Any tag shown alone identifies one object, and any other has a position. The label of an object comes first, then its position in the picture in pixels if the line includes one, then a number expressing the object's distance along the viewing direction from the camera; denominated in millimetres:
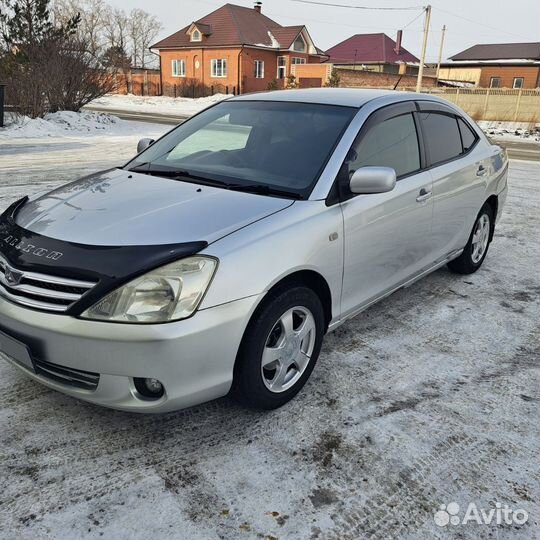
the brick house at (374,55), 58994
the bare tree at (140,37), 75562
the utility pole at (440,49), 52478
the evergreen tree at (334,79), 35750
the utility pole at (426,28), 31378
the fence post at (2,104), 15211
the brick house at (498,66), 51562
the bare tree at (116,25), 72625
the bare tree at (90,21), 18694
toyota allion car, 2398
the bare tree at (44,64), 16781
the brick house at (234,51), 45094
